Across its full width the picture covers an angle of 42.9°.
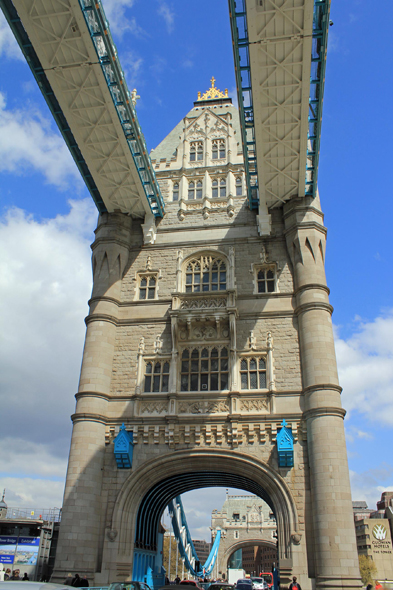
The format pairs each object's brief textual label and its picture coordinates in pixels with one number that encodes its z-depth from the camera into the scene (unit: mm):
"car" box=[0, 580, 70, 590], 4505
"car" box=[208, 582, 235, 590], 19766
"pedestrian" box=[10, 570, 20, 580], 20609
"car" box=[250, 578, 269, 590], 38269
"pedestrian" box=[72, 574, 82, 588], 17859
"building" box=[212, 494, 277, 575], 78312
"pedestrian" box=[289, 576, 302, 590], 17328
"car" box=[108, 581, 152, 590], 13091
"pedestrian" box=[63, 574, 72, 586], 17750
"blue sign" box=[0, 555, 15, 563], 22078
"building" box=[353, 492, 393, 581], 77750
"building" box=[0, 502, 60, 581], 22016
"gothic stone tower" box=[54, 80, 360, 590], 19750
